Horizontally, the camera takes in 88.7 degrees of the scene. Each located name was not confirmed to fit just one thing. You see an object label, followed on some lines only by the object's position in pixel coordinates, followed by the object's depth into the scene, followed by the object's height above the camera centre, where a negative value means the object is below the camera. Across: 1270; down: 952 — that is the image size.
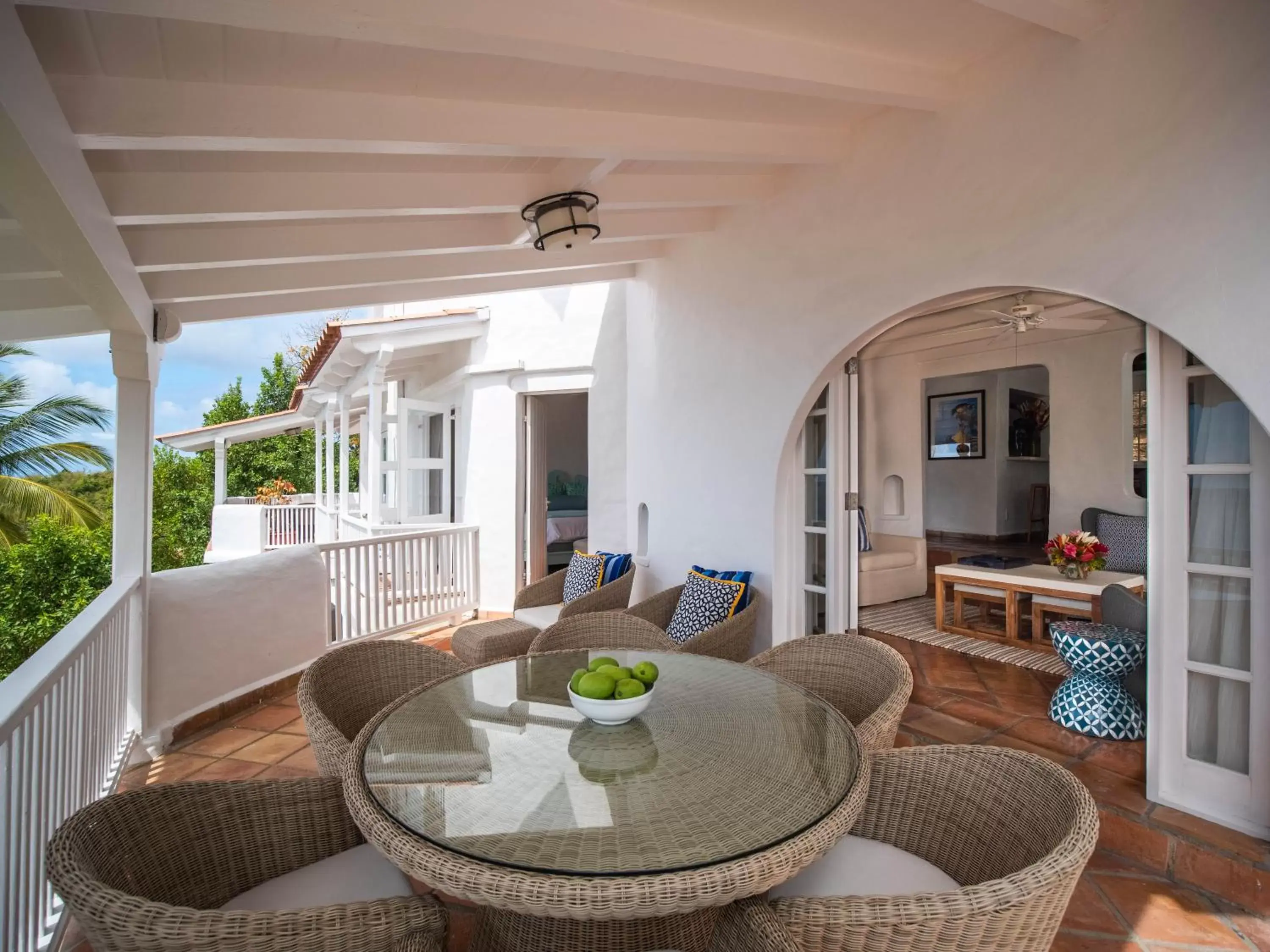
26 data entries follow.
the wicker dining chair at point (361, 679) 2.00 -0.71
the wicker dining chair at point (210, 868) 0.98 -0.75
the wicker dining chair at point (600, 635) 2.76 -0.70
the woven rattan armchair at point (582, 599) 3.89 -0.81
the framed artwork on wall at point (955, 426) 8.80 +0.62
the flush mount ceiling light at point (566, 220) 2.79 +1.09
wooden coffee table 4.42 -0.82
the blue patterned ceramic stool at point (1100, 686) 2.94 -1.02
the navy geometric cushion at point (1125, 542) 5.68 -0.65
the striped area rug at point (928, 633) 4.19 -1.23
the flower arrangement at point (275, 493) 13.74 -0.47
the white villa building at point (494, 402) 5.63 +0.65
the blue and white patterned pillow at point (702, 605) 3.48 -0.74
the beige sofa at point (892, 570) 5.78 -0.92
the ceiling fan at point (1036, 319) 4.66 +1.15
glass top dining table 1.15 -0.65
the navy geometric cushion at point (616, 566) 4.38 -0.64
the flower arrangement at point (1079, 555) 4.55 -0.60
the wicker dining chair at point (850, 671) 1.98 -0.68
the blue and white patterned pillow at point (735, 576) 3.51 -0.59
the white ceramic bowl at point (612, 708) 1.60 -0.59
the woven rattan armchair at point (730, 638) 3.05 -0.81
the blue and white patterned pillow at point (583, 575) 4.38 -0.72
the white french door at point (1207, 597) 2.09 -0.43
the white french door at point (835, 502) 3.40 -0.17
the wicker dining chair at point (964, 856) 1.05 -0.75
